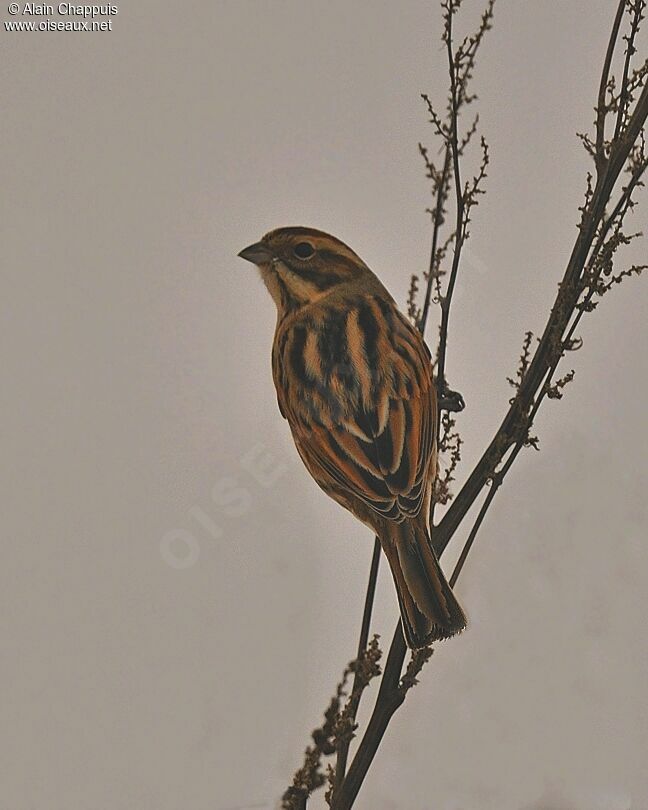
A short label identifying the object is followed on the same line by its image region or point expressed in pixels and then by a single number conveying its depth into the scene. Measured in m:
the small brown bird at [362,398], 4.99
